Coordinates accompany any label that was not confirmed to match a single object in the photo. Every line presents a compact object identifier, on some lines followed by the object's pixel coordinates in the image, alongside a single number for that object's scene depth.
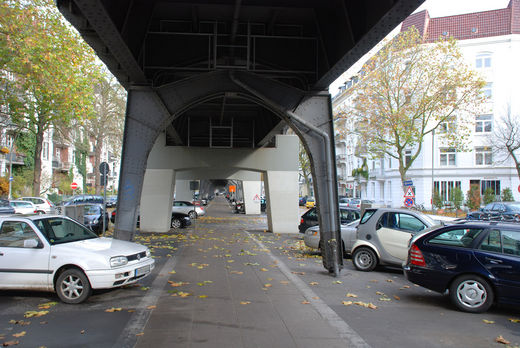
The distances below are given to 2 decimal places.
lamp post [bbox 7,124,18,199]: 36.94
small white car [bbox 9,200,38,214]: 31.04
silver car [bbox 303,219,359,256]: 12.92
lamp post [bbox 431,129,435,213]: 40.85
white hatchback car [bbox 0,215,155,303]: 6.98
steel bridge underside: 9.22
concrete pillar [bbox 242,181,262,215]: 43.97
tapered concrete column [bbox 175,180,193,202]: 41.25
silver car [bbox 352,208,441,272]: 10.46
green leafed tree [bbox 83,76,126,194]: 39.44
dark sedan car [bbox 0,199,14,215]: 23.54
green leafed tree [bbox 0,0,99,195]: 17.34
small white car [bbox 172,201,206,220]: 29.83
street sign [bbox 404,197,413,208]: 19.58
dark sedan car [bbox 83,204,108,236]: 19.38
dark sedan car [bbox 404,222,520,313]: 6.54
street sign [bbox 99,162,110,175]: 17.47
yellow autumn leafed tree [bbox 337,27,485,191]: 26.80
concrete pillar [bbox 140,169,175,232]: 22.19
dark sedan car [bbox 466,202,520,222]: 19.64
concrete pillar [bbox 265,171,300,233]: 23.38
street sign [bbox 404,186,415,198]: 19.45
